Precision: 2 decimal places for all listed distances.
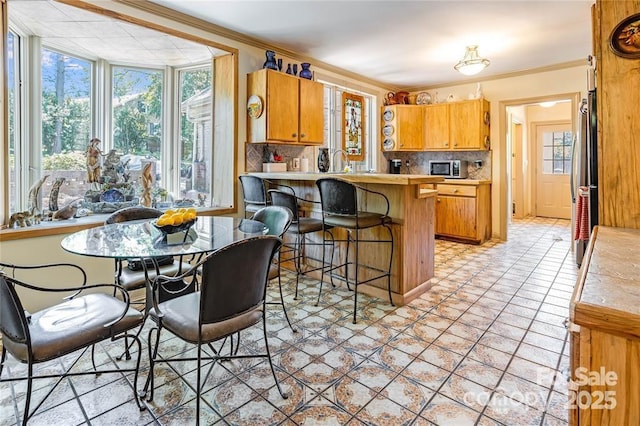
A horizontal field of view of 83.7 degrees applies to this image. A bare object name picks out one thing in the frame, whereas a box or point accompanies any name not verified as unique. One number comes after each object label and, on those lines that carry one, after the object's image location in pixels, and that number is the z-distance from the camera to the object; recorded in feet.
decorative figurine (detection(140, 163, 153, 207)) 11.71
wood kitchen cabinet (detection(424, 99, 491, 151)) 18.19
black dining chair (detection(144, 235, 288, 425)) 4.91
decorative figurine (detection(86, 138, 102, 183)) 10.89
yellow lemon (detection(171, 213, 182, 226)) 6.42
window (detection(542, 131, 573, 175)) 25.54
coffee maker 20.99
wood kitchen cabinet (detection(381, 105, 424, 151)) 20.06
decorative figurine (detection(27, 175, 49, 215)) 9.27
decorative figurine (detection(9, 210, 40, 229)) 8.52
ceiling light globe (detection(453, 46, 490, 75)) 13.37
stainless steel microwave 19.40
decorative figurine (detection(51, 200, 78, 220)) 9.69
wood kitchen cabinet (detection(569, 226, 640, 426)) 2.40
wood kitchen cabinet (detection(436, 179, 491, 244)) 17.61
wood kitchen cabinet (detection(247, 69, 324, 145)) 12.71
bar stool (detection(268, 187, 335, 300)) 10.67
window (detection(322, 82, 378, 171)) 17.52
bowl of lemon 6.35
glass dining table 5.62
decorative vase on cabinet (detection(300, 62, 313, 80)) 14.30
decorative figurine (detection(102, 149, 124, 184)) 11.20
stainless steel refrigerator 7.36
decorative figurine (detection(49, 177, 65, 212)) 10.00
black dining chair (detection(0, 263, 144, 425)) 4.47
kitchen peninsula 9.84
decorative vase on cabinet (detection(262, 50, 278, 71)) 13.08
